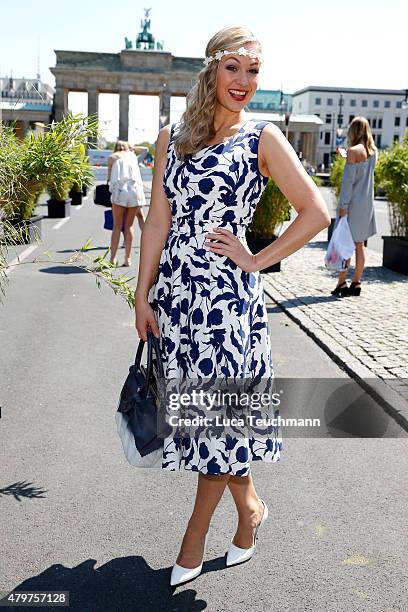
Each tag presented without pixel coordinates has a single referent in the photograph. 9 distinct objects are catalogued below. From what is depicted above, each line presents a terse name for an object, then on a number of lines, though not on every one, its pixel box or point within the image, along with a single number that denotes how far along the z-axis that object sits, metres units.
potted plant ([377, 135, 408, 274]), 11.39
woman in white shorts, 11.06
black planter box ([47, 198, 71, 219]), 19.91
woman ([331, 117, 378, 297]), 8.66
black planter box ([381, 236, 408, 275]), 11.53
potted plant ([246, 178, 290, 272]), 11.48
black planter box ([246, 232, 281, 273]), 11.49
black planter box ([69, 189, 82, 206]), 25.45
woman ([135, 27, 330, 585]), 2.79
